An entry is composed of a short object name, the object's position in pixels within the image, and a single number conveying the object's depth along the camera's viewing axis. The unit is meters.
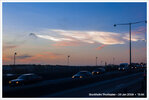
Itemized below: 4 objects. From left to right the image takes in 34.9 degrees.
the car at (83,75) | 38.00
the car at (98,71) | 56.12
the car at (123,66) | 70.57
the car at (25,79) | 27.95
